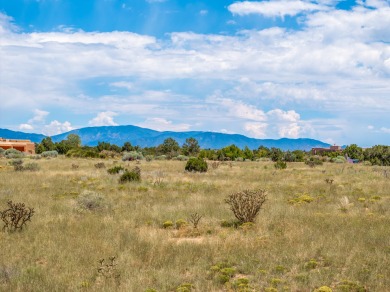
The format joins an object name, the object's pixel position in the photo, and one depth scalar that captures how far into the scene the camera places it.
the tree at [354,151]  80.56
